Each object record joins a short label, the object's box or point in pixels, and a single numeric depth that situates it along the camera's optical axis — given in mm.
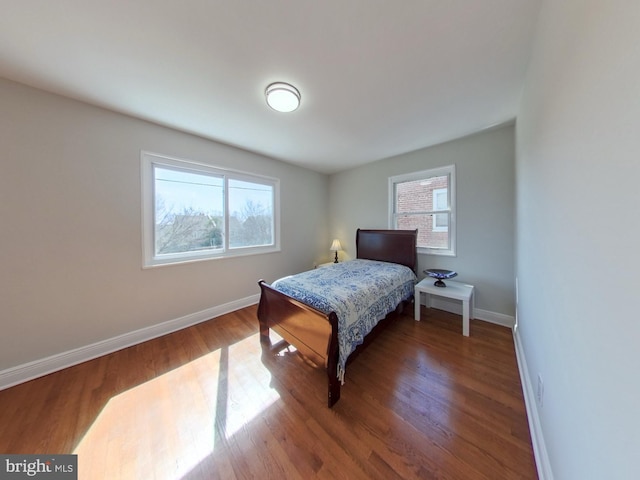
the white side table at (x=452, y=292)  2326
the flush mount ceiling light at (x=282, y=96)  1716
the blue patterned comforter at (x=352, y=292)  1690
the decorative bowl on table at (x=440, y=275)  2662
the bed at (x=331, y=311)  1555
